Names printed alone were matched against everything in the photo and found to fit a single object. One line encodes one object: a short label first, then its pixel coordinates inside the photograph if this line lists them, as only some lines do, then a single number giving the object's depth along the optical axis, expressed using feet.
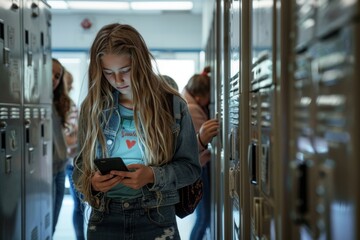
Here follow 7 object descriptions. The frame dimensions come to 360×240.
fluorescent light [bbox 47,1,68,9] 24.93
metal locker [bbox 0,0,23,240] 8.14
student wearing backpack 5.56
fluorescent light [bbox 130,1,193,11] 25.30
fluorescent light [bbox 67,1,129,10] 25.09
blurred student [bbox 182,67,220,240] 11.60
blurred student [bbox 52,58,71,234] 12.78
